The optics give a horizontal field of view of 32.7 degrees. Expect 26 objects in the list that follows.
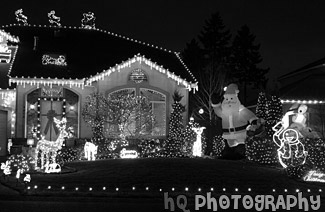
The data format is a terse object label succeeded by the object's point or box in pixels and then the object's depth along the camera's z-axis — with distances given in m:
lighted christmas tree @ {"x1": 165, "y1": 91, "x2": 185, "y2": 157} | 29.02
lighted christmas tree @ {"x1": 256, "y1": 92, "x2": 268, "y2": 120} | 27.54
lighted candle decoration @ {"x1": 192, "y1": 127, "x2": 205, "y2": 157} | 29.55
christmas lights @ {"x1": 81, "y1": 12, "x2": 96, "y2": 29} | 39.75
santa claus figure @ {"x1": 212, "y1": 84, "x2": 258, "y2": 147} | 28.11
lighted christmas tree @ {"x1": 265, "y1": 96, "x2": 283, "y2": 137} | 26.69
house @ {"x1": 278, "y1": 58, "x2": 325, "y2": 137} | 35.97
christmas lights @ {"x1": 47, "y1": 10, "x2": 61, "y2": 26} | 39.50
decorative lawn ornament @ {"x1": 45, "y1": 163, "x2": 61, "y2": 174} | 21.12
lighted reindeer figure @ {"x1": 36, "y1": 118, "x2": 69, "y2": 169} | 21.86
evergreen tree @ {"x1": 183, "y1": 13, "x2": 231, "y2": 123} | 48.81
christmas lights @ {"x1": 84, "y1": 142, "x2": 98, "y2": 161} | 27.28
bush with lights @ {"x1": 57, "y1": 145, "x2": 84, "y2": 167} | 27.57
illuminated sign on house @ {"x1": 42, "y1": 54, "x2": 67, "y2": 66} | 34.00
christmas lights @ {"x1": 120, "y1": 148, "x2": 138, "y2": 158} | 28.08
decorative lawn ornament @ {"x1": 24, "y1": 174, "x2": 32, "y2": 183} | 17.69
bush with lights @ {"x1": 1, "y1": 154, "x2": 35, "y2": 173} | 22.06
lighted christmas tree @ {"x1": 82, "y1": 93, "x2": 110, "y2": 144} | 30.31
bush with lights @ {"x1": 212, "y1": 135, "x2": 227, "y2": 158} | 29.59
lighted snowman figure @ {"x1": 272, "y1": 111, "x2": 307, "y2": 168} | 22.77
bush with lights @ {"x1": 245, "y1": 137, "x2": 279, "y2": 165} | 25.39
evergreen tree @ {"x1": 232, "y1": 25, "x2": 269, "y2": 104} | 61.62
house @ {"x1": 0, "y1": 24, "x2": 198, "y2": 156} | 32.84
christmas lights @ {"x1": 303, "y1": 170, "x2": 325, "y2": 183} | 20.25
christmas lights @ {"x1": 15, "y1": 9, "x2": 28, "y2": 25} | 39.25
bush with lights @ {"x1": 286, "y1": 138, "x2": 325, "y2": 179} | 22.62
